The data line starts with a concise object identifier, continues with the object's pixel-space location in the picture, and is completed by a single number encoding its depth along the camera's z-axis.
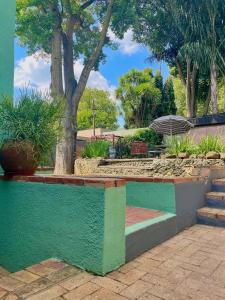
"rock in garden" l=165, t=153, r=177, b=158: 7.04
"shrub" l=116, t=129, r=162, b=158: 11.85
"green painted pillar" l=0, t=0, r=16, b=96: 3.75
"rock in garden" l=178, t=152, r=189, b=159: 6.79
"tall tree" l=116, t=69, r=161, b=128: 21.39
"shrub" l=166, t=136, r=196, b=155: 7.10
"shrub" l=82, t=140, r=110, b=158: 10.26
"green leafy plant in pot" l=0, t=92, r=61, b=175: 2.95
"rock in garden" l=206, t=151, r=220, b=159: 6.64
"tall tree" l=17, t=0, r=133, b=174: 10.38
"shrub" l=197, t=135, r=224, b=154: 7.09
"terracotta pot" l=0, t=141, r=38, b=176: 2.92
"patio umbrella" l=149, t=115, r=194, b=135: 9.71
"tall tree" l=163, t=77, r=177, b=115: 21.73
